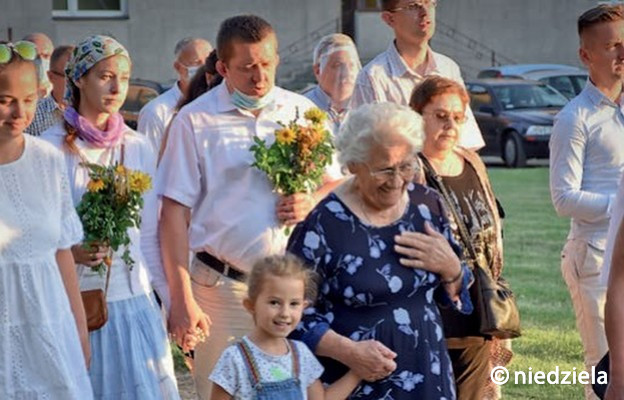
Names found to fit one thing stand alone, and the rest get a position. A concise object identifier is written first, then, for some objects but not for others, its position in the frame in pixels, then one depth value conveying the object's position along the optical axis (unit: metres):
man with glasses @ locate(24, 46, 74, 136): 14.22
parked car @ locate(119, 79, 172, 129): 44.52
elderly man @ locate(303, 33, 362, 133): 16.11
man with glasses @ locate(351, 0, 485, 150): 12.32
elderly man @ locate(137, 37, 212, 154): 16.34
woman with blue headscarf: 10.01
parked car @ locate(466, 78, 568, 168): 48.64
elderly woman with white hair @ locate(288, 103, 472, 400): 8.58
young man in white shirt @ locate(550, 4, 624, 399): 12.00
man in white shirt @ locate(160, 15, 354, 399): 10.40
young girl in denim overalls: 8.39
